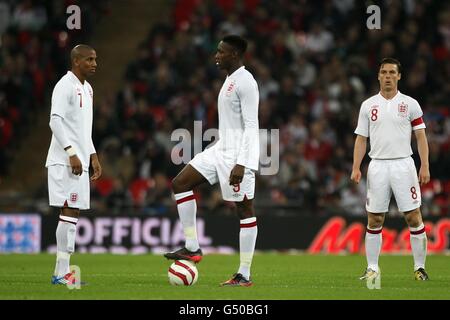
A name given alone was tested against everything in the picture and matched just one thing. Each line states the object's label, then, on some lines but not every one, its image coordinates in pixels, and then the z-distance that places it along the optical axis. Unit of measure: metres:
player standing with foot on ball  10.94
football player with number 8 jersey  12.17
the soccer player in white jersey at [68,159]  10.99
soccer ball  10.88
